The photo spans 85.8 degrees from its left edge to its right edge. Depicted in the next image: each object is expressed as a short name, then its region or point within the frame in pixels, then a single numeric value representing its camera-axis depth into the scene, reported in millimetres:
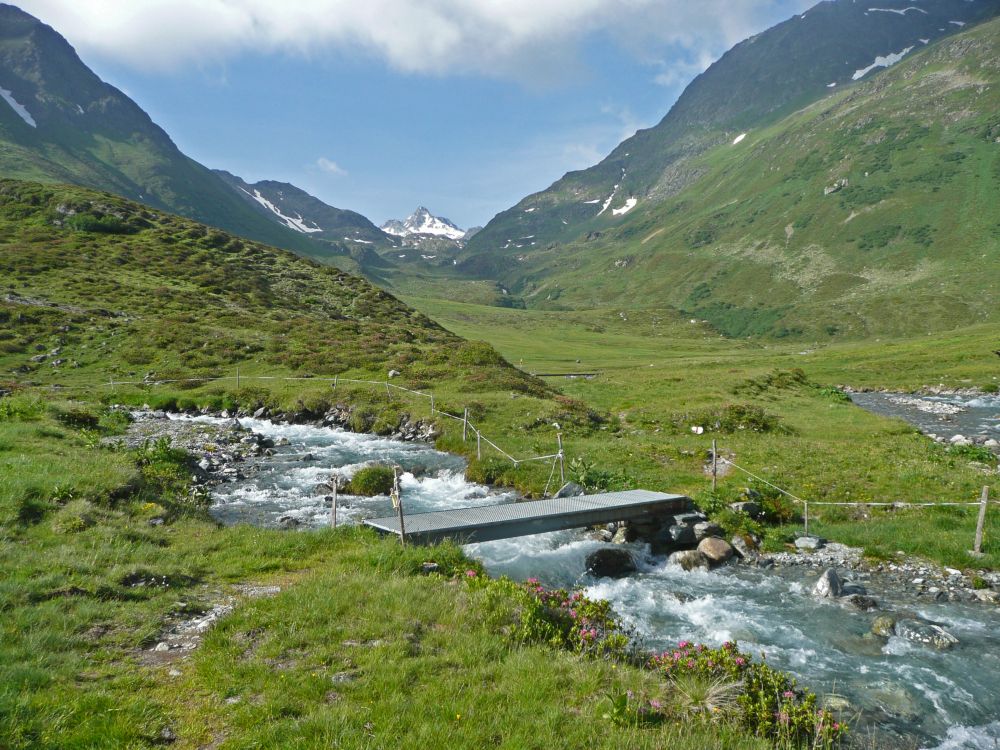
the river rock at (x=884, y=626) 13453
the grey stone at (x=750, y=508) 20891
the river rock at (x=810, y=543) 18469
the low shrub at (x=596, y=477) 24500
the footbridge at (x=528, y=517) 17328
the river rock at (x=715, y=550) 18250
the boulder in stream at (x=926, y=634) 12977
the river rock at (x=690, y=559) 17969
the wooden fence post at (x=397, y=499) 15223
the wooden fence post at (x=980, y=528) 16630
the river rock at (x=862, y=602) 14773
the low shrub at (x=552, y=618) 10102
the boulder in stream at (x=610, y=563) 17812
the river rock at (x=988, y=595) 14945
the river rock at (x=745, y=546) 18594
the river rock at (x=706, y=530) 19531
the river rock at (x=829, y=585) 15459
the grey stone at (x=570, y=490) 22875
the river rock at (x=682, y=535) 19500
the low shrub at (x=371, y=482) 25297
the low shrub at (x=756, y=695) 8047
